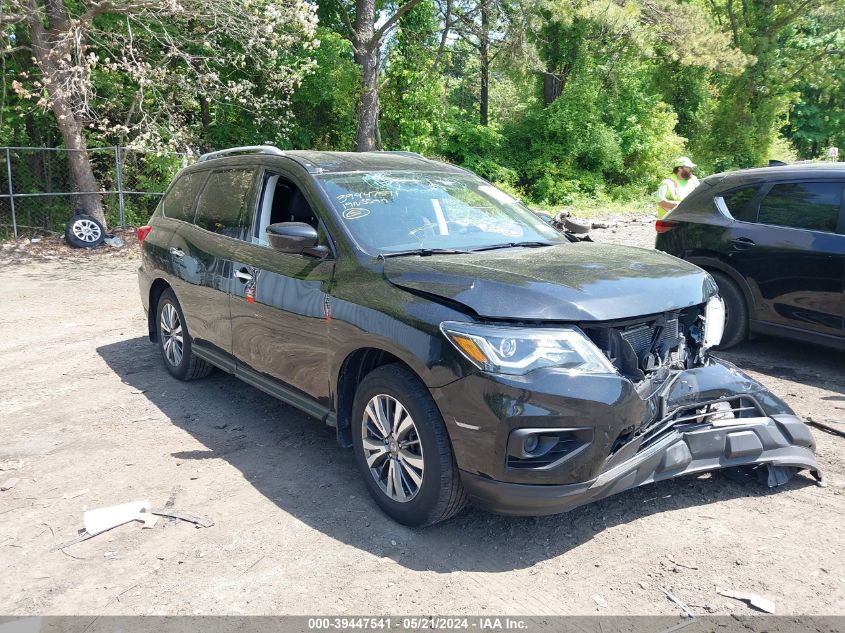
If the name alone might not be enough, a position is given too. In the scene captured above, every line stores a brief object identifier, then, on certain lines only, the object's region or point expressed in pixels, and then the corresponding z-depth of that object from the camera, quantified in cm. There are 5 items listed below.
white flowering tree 1357
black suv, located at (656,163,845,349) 614
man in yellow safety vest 940
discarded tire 1480
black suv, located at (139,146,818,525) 328
